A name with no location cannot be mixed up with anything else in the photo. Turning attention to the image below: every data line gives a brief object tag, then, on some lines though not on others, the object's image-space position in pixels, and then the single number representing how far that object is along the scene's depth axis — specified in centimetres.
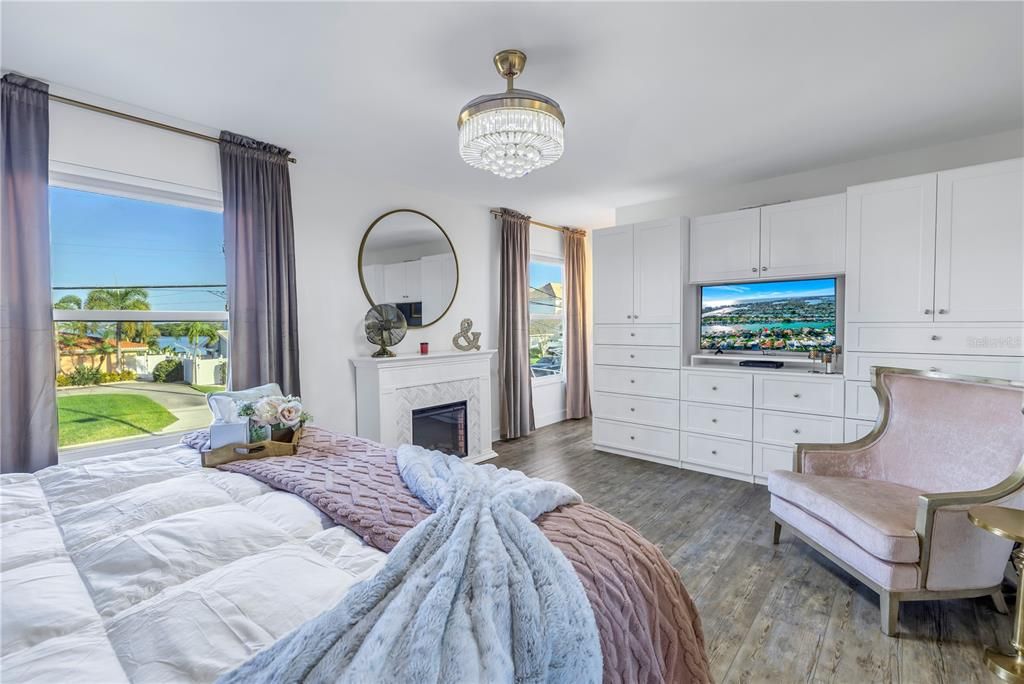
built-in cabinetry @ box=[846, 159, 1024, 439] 260
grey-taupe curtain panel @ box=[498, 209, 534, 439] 480
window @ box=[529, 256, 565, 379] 558
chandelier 187
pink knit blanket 104
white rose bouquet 197
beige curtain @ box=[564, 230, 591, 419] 573
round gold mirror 374
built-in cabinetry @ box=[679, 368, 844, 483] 322
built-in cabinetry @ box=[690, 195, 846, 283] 325
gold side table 158
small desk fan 365
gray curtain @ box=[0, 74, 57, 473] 210
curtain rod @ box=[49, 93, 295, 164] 230
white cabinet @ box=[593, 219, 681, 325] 393
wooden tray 181
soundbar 354
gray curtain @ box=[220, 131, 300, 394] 281
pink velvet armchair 182
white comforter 77
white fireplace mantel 347
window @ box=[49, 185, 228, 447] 244
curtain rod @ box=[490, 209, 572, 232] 470
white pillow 204
